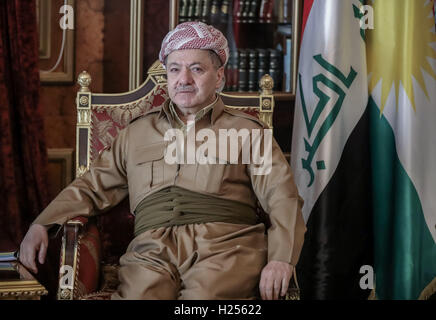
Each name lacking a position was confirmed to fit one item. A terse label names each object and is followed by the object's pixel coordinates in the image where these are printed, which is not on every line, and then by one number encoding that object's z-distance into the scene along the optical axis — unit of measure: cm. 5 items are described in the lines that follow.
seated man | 443
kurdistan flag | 613
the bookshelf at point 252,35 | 814
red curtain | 667
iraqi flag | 621
